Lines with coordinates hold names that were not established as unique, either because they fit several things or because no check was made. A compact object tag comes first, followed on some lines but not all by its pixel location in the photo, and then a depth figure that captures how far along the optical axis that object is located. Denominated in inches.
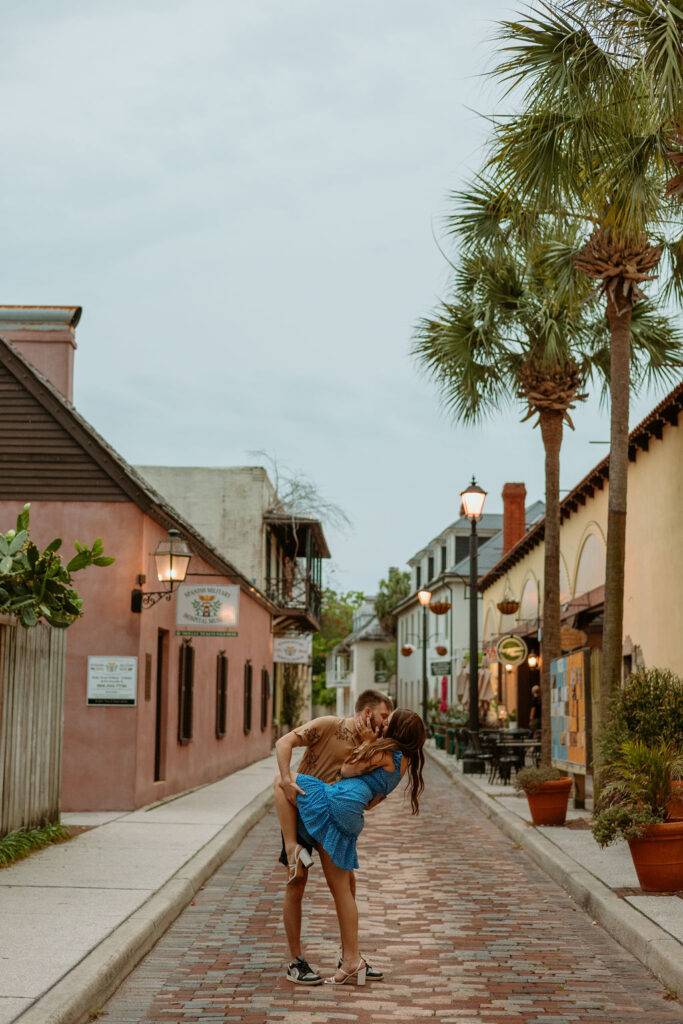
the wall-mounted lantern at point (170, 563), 587.2
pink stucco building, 587.2
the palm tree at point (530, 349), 653.3
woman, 249.1
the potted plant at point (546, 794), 523.5
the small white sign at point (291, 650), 1332.4
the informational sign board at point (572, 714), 549.3
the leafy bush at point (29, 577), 396.8
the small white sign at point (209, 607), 661.3
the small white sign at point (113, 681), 590.9
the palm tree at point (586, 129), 386.6
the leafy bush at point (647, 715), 422.0
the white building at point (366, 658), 2960.1
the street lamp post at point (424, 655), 1557.6
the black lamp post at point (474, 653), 865.5
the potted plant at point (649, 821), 336.8
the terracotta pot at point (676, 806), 349.8
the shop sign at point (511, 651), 954.7
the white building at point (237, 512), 1344.7
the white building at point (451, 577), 1567.4
